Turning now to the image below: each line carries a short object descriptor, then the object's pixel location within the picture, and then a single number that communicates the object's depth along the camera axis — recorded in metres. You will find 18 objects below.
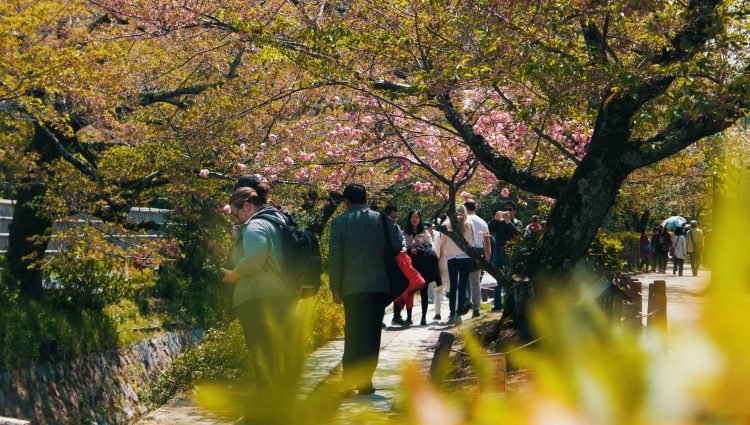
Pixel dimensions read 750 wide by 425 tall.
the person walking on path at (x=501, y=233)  16.68
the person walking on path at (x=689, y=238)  31.29
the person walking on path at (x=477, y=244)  14.85
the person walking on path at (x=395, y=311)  14.98
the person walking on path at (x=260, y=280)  6.91
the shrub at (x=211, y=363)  9.89
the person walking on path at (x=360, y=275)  8.59
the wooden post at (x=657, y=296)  8.89
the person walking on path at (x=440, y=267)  15.26
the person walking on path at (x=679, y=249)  31.59
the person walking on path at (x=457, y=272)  14.65
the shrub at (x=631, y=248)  37.09
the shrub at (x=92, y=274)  12.44
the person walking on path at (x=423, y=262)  14.92
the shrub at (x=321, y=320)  11.64
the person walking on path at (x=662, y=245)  35.41
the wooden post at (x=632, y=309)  6.82
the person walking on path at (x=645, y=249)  36.34
